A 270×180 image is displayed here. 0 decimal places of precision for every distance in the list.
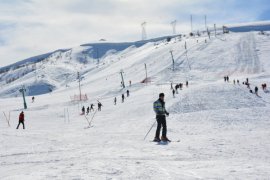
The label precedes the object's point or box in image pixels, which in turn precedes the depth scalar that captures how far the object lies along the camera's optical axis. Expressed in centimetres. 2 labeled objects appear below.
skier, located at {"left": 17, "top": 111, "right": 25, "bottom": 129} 2875
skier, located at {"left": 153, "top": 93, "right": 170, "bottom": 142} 1356
